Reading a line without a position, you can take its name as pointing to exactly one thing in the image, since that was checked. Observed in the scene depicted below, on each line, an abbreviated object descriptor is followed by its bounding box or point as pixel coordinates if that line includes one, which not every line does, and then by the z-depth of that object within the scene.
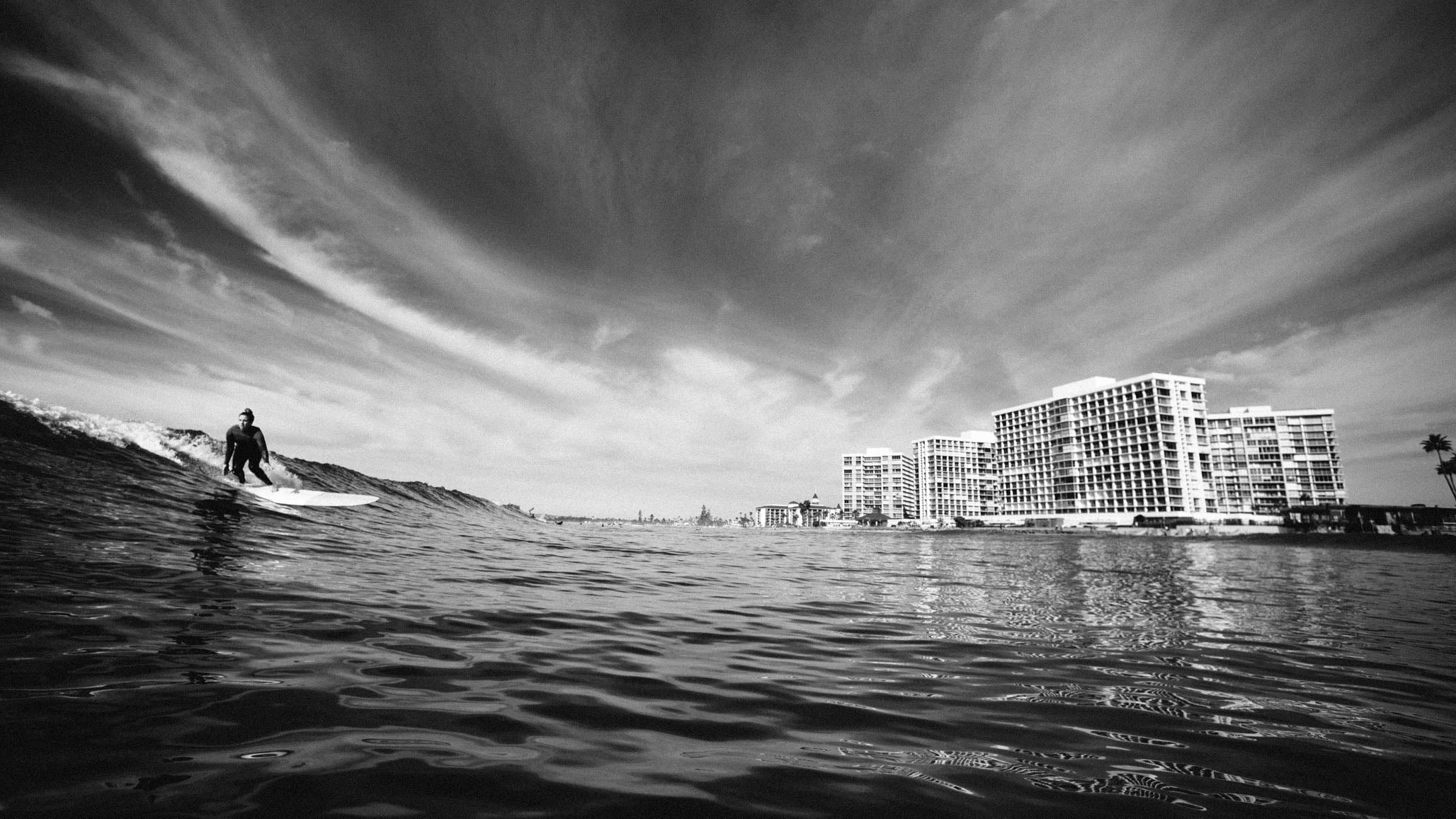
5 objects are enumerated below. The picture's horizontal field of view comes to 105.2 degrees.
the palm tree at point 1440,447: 97.56
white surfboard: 16.66
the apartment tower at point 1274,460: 118.69
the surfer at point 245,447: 16.77
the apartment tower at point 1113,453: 112.94
